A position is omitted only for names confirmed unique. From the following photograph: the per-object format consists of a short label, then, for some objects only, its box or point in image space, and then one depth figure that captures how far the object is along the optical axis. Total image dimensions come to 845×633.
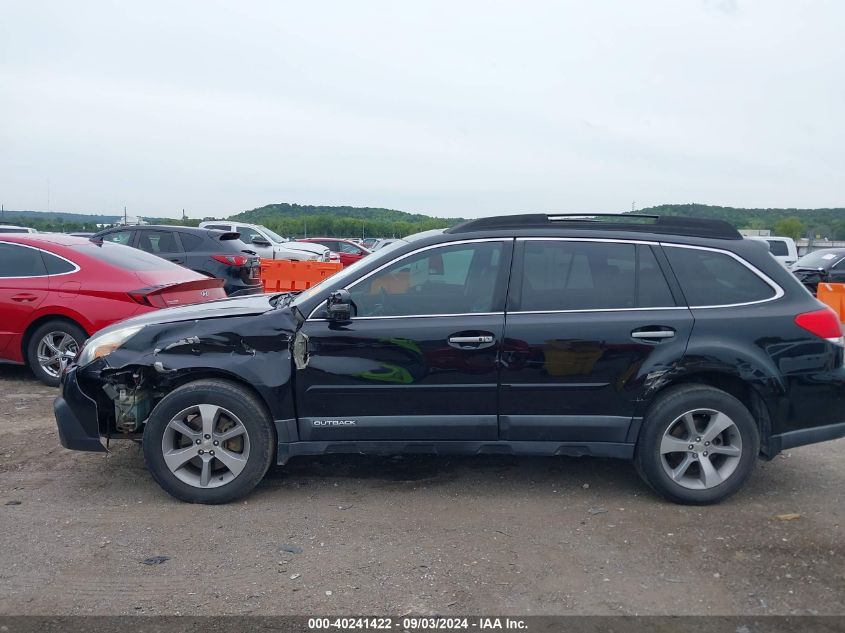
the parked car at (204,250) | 12.01
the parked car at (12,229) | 19.89
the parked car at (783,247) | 21.33
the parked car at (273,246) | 21.06
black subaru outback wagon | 4.43
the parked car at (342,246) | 28.41
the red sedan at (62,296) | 7.18
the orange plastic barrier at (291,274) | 14.91
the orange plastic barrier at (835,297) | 13.61
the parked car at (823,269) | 17.11
